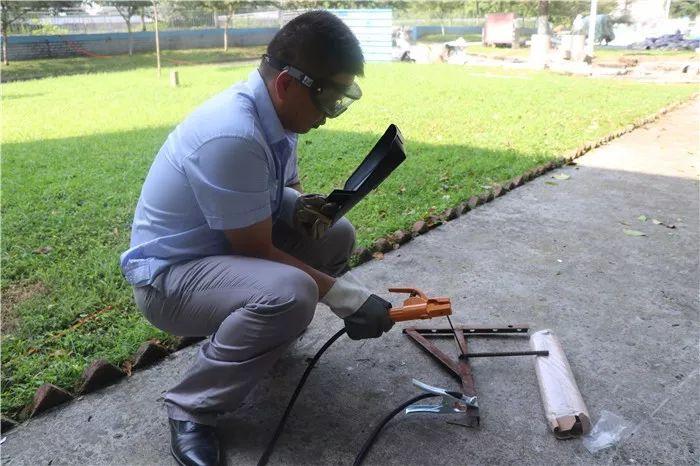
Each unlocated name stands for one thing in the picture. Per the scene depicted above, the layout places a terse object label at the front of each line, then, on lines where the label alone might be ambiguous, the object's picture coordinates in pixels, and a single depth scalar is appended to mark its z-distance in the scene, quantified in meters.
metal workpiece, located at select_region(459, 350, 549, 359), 2.36
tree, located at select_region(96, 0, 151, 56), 25.33
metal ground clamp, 2.00
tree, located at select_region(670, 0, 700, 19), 29.42
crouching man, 1.75
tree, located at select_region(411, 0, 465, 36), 39.91
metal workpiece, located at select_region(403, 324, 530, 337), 2.56
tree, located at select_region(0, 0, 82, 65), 20.62
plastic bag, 1.93
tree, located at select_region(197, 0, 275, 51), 27.84
